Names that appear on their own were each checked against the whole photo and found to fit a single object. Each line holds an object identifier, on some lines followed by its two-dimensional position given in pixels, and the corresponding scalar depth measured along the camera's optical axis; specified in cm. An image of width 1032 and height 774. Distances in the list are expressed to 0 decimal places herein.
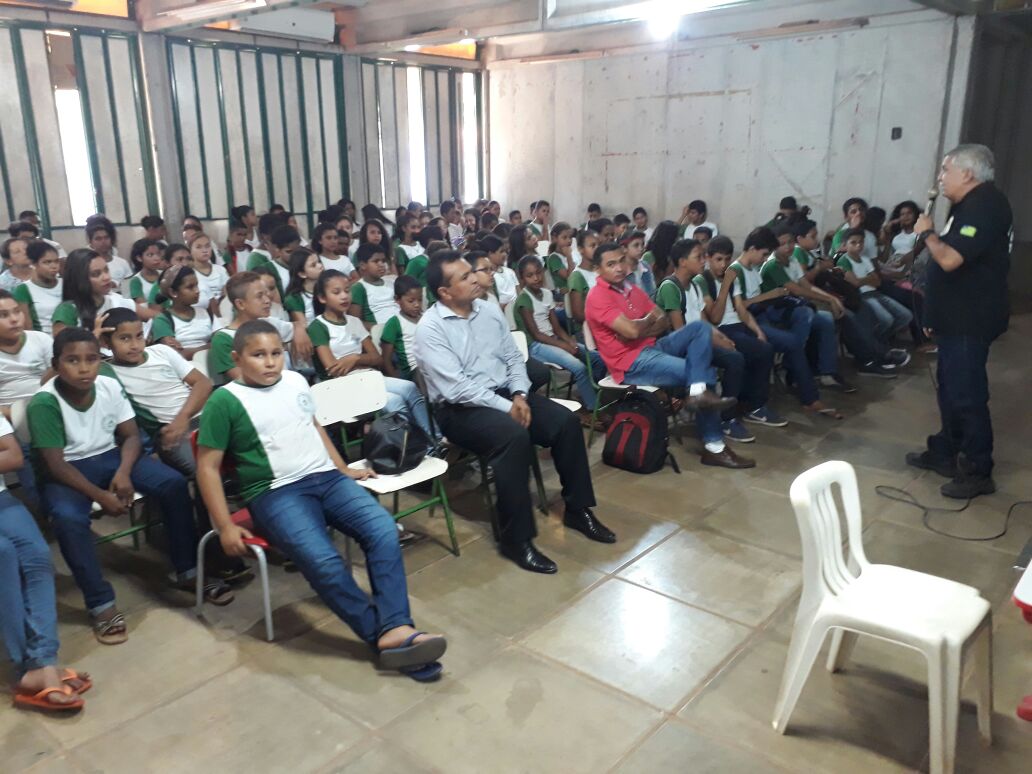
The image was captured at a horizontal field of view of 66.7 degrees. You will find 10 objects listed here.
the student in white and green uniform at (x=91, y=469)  269
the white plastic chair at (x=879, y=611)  196
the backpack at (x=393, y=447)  306
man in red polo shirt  408
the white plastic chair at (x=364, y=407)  302
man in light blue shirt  319
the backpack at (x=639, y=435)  414
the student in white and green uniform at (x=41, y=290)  437
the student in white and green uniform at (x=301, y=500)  250
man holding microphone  350
